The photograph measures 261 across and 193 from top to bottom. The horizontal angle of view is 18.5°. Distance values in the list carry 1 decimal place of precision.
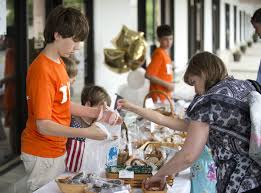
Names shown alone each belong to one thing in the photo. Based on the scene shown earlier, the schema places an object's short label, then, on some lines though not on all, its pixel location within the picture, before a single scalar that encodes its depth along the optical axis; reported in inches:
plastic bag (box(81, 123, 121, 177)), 141.2
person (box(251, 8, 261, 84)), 206.2
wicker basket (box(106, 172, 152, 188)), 135.1
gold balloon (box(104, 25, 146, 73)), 337.5
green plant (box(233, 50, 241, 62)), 1260.1
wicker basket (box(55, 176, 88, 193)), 126.5
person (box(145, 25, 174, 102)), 284.7
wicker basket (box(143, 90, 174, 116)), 220.0
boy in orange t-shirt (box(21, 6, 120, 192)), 132.0
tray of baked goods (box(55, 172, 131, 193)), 124.6
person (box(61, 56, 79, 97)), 164.8
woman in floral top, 119.5
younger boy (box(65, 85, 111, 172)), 146.0
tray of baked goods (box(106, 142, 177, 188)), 135.3
